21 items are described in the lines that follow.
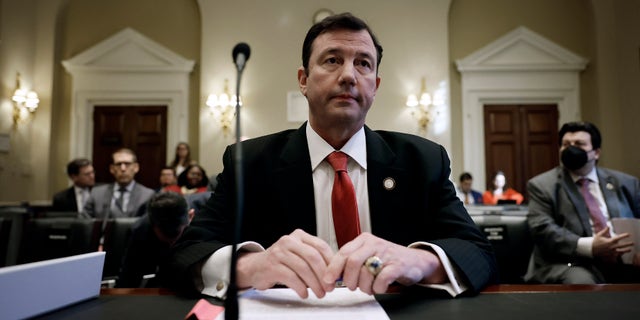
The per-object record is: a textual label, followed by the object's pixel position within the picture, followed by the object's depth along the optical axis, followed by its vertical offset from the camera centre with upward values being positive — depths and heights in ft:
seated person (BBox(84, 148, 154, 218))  13.47 -0.24
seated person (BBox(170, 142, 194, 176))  21.08 +1.48
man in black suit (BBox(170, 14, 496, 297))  4.02 +0.14
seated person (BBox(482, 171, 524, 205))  20.44 -0.18
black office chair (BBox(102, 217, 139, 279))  7.63 -0.96
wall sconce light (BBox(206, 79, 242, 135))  21.93 +4.01
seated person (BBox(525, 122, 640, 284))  7.34 -0.43
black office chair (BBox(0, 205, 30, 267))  7.86 -1.03
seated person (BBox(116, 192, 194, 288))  7.16 -0.85
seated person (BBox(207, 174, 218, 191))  13.16 +0.11
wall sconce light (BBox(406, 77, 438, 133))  21.72 +3.90
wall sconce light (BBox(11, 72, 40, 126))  21.75 +4.17
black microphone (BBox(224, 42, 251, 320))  1.90 -0.29
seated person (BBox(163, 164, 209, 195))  15.67 +0.27
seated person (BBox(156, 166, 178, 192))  18.08 +0.43
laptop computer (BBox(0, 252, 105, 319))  2.20 -0.54
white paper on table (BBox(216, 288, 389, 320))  2.34 -0.68
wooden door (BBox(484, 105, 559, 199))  22.80 +2.49
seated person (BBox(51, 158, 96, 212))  15.76 -0.05
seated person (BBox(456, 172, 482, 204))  20.97 -0.15
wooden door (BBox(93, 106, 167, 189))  23.24 +2.79
